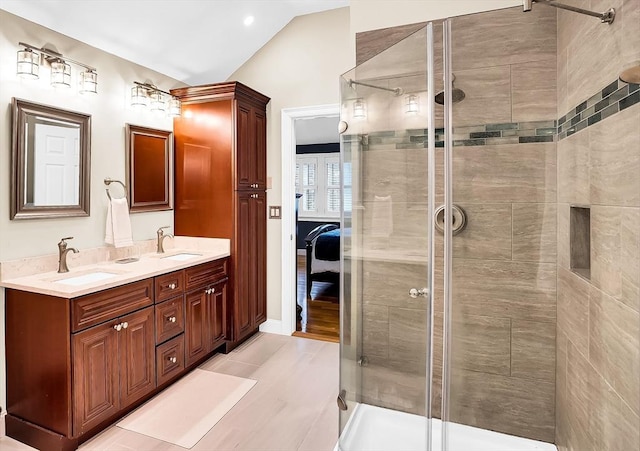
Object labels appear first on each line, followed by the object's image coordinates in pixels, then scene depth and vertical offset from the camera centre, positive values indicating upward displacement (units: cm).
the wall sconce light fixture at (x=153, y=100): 288 +103
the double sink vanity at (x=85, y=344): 190 -66
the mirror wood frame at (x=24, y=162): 212 +40
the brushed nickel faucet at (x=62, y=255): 232 -18
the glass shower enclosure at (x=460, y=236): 177 -5
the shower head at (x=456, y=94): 187 +66
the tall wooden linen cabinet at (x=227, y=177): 315 +42
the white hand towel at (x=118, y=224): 268 +2
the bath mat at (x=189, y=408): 209 -113
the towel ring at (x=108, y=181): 270 +33
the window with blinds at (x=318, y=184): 764 +87
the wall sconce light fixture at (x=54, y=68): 212 +96
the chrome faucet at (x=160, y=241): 313 -12
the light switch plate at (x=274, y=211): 360 +14
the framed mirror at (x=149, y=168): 291 +48
